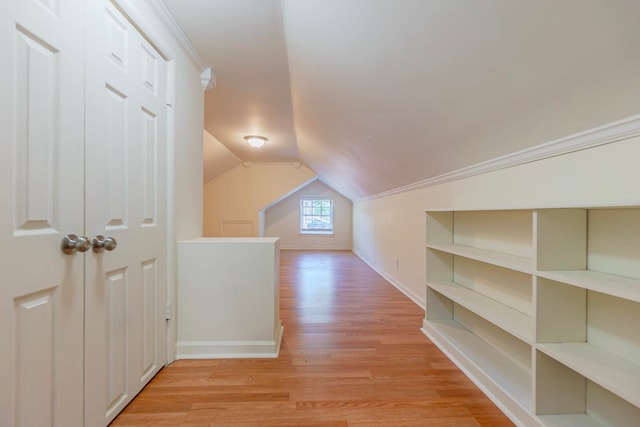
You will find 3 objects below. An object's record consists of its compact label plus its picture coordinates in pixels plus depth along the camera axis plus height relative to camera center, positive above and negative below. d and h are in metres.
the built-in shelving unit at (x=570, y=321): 1.04 -0.46
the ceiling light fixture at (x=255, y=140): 4.16 +1.09
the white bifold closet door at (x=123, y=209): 1.15 +0.02
